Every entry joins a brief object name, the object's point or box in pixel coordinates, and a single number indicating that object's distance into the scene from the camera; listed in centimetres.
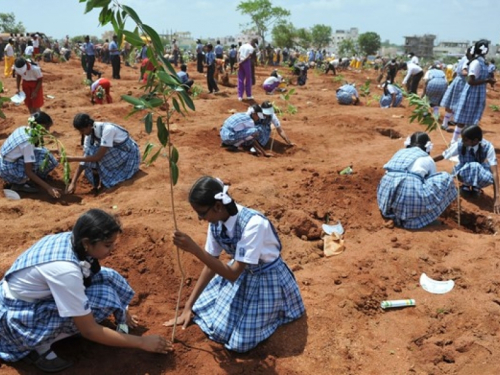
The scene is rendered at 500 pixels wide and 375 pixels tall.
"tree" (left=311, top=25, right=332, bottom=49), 5091
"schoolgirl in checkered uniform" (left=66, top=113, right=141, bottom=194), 460
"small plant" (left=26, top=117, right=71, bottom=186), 382
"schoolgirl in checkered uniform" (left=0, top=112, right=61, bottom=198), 433
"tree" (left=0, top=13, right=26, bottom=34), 3838
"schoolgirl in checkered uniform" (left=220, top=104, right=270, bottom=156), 622
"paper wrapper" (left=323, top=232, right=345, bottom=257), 377
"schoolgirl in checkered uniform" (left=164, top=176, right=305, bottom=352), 221
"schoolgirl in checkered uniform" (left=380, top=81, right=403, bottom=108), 993
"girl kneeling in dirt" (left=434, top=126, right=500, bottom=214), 436
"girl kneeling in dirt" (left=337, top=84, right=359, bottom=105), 1091
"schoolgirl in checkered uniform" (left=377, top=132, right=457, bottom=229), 391
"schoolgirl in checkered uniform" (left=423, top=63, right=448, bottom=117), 880
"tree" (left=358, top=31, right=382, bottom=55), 5569
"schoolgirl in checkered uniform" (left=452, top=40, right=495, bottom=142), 614
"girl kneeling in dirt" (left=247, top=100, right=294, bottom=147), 625
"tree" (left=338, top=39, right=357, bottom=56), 5055
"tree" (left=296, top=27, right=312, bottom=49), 3684
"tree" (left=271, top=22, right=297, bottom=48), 3303
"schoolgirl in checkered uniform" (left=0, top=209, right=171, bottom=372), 200
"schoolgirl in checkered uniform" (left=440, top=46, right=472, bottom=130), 679
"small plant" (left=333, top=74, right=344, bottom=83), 1550
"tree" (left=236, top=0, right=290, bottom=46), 3053
